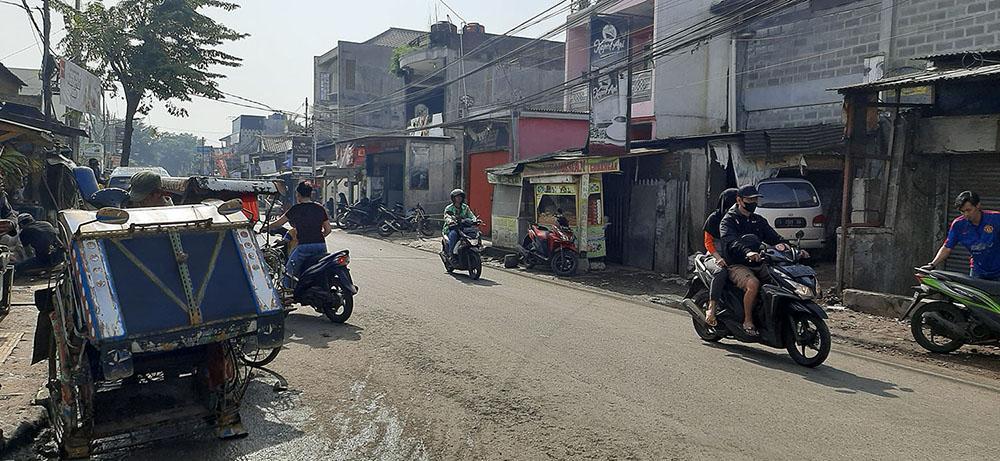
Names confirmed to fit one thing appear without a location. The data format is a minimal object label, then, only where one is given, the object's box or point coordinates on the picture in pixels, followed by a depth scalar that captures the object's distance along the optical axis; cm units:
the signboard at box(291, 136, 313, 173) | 4147
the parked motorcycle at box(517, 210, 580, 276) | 1500
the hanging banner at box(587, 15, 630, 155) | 1526
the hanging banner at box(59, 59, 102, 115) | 1889
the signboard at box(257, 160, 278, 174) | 5253
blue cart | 412
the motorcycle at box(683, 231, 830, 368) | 648
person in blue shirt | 737
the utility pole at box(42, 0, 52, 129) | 1741
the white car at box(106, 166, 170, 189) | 1764
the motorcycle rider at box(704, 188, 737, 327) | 723
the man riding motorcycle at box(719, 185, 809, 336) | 695
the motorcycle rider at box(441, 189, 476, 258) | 1401
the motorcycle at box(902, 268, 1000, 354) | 709
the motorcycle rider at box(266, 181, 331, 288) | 878
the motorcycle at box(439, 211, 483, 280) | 1359
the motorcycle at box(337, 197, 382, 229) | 2953
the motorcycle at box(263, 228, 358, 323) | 848
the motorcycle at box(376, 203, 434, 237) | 2689
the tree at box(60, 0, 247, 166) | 2378
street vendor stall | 1545
